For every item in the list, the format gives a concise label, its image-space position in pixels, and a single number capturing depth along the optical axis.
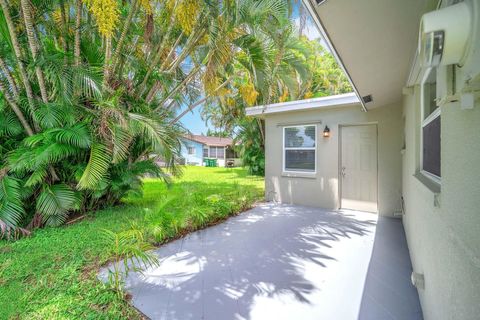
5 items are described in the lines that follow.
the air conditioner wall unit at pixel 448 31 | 0.90
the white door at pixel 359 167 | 6.18
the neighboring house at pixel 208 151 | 29.17
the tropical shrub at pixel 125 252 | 2.79
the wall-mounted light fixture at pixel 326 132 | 6.60
